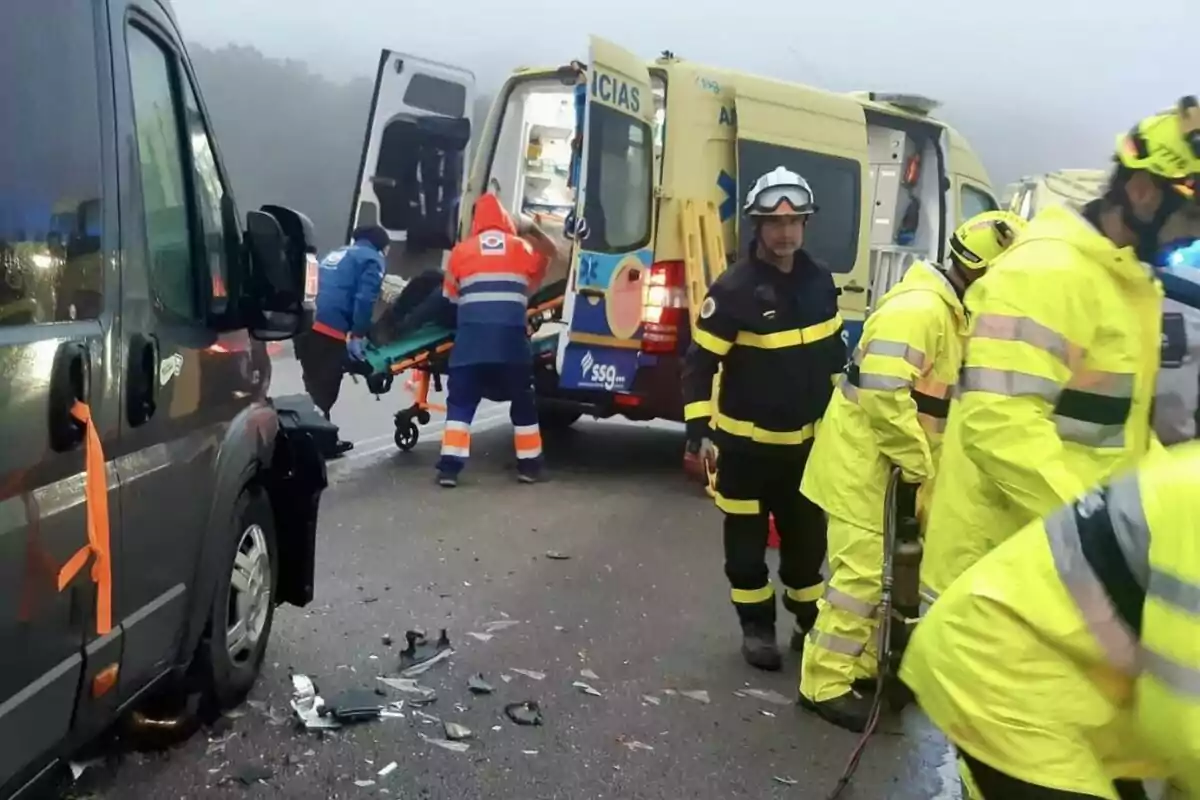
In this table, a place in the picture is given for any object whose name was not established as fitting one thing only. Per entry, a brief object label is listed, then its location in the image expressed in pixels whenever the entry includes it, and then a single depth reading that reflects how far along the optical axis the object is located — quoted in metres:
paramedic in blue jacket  8.59
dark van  2.38
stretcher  8.67
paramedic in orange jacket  8.05
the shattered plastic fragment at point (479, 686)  4.47
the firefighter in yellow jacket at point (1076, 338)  2.74
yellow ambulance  7.91
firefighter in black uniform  4.73
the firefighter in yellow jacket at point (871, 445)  4.14
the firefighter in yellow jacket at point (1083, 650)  1.62
